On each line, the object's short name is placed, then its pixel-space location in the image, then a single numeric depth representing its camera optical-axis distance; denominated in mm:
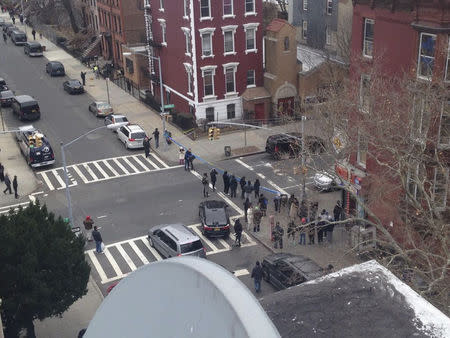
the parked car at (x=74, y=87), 59812
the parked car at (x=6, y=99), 55969
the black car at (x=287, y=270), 23719
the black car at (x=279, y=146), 40344
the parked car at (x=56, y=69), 67500
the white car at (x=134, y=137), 43938
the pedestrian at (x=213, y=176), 35812
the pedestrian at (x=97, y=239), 28547
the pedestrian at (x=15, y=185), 35312
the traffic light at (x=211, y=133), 40938
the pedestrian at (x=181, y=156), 40875
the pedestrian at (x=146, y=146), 42219
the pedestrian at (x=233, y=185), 34775
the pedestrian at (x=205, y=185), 34844
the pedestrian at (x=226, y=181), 35219
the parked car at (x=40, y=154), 40594
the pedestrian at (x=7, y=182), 35969
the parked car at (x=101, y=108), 52125
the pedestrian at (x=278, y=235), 28422
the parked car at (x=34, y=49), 77438
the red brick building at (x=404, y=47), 23406
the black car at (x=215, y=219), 30156
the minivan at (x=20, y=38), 86188
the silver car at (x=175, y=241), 26844
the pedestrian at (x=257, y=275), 24391
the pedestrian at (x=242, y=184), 34191
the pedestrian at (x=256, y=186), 34250
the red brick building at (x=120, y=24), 61203
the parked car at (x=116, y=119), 47406
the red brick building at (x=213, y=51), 46656
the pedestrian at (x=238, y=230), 28702
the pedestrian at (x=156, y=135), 43803
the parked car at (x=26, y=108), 50688
